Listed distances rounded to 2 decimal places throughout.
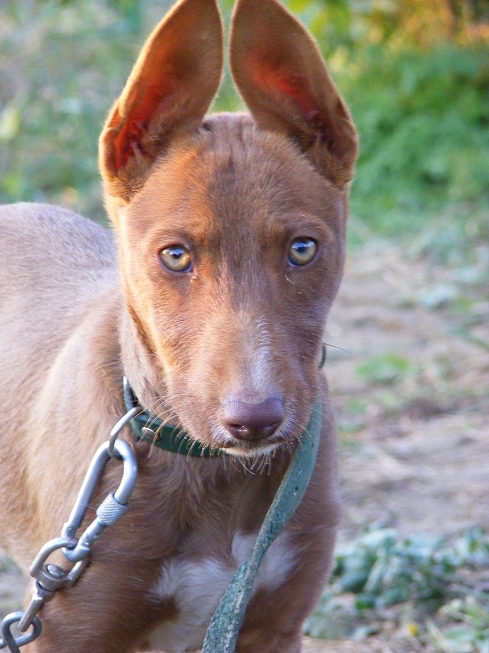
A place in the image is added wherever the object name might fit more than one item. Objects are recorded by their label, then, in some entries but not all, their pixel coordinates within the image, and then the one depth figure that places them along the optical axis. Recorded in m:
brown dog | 2.39
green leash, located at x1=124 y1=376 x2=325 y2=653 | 2.55
